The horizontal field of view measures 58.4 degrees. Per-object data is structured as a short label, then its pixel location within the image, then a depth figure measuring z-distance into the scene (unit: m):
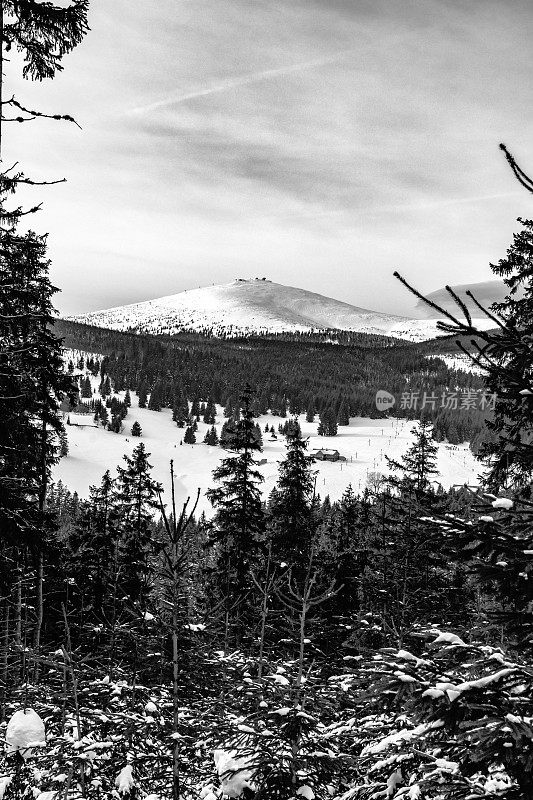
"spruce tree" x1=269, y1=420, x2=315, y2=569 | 22.12
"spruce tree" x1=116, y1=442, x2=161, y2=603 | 23.23
